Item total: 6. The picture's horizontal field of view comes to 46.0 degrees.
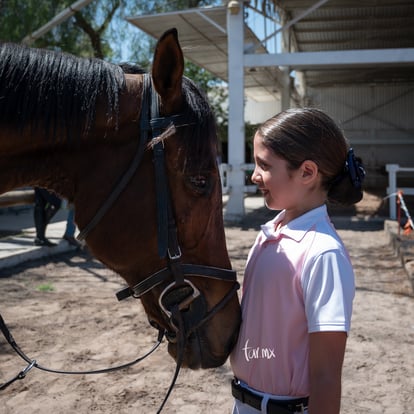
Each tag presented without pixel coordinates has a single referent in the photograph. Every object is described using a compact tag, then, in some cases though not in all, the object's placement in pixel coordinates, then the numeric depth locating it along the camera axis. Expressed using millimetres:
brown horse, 1384
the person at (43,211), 6832
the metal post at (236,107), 10203
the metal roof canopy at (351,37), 9922
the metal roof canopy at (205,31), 10242
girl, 1219
